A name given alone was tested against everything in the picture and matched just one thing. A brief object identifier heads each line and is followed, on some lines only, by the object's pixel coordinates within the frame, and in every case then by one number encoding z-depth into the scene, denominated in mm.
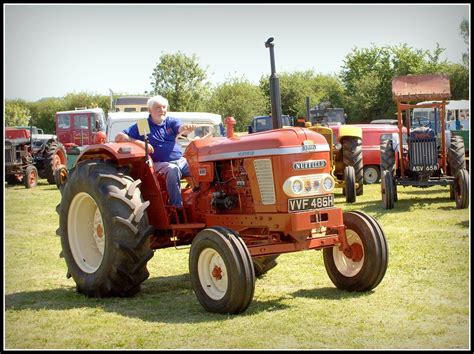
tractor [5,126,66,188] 20516
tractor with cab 12617
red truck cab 24500
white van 17516
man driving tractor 6531
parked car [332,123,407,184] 18284
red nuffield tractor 5664
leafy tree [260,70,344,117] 43281
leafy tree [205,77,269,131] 38844
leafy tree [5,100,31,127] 43497
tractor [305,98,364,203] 14359
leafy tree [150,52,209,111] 32438
